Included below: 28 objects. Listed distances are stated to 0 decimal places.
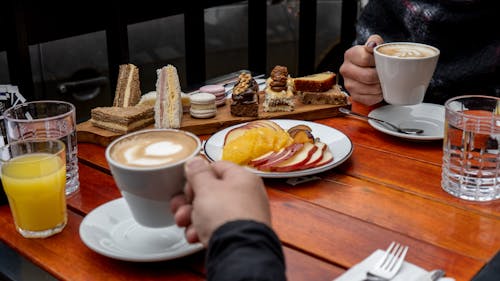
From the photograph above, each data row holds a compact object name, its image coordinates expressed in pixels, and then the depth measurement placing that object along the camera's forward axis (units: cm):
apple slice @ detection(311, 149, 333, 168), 135
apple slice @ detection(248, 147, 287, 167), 135
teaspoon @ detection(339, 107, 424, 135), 155
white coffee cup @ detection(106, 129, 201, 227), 93
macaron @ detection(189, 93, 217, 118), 165
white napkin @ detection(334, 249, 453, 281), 98
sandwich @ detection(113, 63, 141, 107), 170
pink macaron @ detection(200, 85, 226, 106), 177
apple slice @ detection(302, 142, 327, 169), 134
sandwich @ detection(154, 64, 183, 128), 161
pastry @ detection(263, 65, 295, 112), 171
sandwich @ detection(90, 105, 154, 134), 158
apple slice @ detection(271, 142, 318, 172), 133
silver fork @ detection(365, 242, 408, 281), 98
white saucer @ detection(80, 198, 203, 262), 103
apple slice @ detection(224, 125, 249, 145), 146
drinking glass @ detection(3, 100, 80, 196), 130
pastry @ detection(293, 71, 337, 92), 177
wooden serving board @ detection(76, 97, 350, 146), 157
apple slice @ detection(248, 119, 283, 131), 147
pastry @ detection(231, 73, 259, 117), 167
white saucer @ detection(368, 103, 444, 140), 158
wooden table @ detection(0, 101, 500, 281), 104
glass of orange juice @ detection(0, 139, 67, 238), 113
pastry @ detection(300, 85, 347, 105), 174
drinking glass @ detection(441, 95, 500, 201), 126
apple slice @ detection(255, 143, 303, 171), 133
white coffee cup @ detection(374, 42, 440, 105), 143
